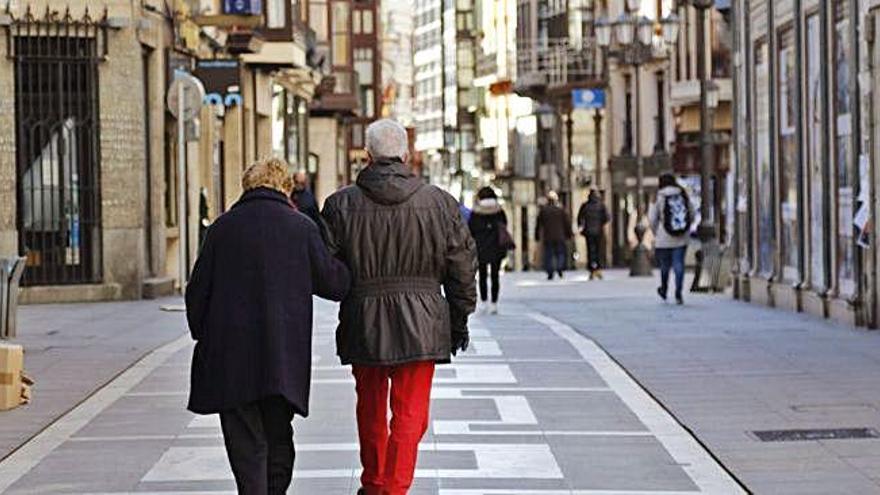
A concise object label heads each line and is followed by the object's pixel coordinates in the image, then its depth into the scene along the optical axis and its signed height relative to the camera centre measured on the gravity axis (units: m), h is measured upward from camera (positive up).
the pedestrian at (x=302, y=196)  33.38 +0.33
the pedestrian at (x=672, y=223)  29.67 -0.12
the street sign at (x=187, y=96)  30.59 +1.62
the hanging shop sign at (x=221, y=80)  36.78 +2.17
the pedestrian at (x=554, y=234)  47.03 -0.39
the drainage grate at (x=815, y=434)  13.66 -1.30
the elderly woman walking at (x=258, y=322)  9.77 -0.43
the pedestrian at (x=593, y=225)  47.00 -0.22
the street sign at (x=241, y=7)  38.75 +3.49
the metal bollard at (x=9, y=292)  21.45 -0.63
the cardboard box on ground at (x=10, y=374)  15.72 -1.01
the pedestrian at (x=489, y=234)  28.70 -0.22
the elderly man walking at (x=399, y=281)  10.31 -0.28
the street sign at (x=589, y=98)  67.31 +3.30
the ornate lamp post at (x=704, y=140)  39.62 +1.23
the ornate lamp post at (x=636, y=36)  47.47 +3.64
